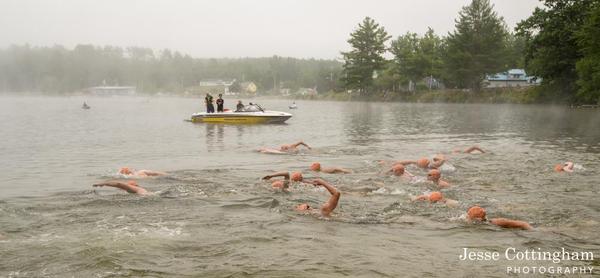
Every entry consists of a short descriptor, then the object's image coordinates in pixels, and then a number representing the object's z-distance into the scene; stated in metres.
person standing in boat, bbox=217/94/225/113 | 33.47
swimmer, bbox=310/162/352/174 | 13.87
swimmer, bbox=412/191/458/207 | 9.89
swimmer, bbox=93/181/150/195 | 10.50
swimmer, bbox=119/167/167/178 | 13.11
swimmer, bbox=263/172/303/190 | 10.87
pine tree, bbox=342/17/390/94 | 90.12
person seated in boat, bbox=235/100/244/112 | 33.09
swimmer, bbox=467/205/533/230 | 8.27
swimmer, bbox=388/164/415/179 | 12.75
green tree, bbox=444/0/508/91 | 71.19
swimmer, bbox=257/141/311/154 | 18.59
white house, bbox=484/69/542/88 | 91.26
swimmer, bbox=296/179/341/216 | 8.76
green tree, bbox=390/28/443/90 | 81.94
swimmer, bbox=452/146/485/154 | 17.75
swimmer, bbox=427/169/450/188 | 11.84
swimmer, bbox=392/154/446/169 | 13.92
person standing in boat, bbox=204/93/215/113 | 34.12
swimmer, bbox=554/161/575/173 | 13.55
